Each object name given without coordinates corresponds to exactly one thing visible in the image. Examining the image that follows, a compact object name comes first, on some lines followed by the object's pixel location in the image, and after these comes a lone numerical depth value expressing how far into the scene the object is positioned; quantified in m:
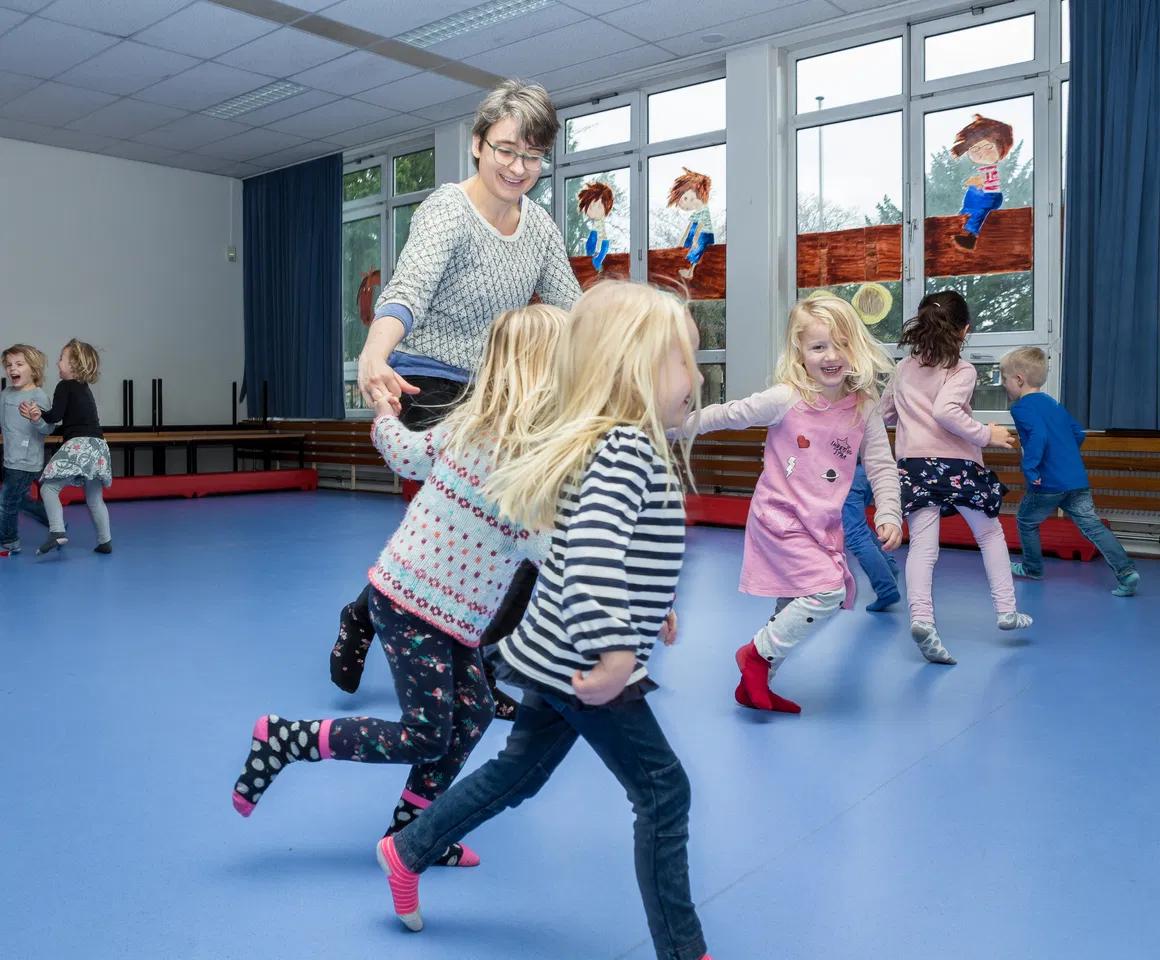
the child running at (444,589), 1.51
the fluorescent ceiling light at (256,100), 7.82
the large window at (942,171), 5.96
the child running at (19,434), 5.09
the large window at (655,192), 7.42
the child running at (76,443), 5.13
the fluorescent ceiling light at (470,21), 6.24
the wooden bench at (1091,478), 5.31
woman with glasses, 2.13
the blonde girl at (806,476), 2.53
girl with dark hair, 3.25
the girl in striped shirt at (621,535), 1.14
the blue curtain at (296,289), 9.93
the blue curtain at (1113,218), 5.32
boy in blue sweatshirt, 4.25
